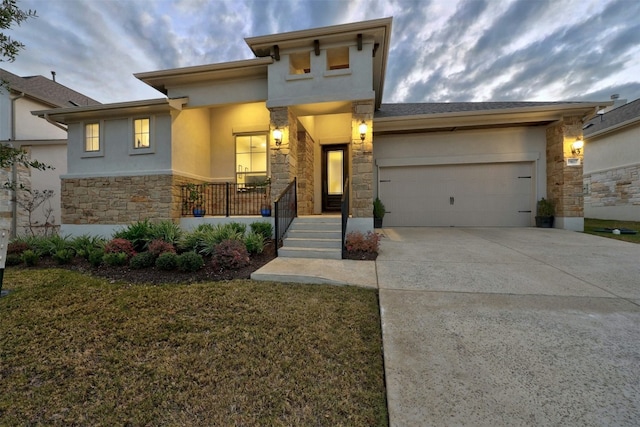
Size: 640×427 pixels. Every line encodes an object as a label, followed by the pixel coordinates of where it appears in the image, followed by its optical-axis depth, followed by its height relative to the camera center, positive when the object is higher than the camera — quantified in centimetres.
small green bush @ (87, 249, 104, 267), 463 -94
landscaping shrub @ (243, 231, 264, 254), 504 -73
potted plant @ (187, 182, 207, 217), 739 +35
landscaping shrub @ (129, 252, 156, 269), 437 -95
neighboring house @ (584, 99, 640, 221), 1016 +205
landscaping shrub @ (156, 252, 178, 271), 420 -92
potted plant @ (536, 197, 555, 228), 813 -8
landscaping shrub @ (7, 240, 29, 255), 550 -92
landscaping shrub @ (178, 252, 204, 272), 413 -92
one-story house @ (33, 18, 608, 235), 638 +209
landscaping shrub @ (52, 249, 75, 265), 489 -99
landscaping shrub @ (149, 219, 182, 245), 523 -55
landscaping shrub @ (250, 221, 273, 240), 600 -50
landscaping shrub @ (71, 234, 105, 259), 503 -82
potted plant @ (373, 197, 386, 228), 870 -10
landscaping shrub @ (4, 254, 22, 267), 501 -109
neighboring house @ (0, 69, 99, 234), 865 +223
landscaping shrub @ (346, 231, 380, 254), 520 -72
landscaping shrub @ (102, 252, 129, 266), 450 -94
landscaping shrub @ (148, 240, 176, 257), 458 -75
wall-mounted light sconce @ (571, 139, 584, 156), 754 +196
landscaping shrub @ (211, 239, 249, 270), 427 -85
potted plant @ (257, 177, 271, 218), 670 +32
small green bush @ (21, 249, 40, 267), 484 -101
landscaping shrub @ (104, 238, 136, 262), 478 -79
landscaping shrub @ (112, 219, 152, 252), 522 -61
